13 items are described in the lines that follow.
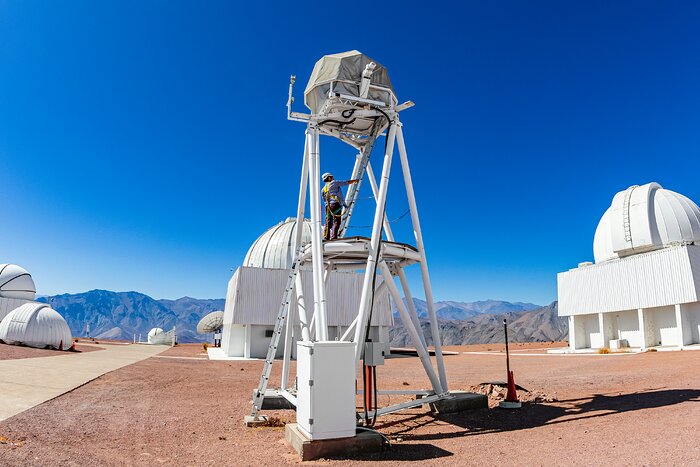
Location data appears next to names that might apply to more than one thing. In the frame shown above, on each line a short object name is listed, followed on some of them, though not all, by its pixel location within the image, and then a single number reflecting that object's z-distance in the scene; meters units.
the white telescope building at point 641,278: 30.48
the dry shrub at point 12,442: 8.06
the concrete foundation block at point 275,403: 12.30
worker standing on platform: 11.76
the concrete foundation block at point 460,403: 11.50
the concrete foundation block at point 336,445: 7.64
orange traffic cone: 11.95
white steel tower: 10.48
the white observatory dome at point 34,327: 32.84
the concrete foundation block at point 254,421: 10.48
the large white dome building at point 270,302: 34.69
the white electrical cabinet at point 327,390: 7.91
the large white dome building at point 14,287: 45.19
